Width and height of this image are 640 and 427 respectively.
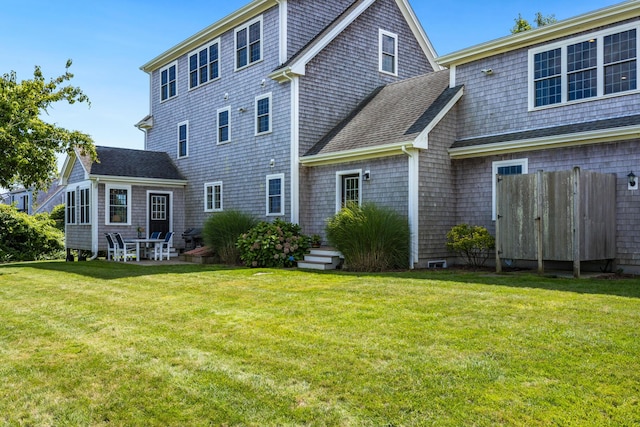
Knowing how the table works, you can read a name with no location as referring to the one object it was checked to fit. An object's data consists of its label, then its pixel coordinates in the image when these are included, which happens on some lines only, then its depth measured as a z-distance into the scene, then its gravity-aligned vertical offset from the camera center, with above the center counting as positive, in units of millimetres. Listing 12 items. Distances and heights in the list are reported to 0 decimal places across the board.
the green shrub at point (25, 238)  22094 -896
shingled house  11617 +2714
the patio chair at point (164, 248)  18108 -1089
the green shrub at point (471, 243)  12438 -649
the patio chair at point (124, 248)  17547 -1084
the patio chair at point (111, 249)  18062 -1097
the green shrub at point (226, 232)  15961 -476
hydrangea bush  14188 -820
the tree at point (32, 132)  13969 +2328
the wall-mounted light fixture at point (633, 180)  10742 +677
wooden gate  10172 -45
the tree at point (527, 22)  30145 +11014
